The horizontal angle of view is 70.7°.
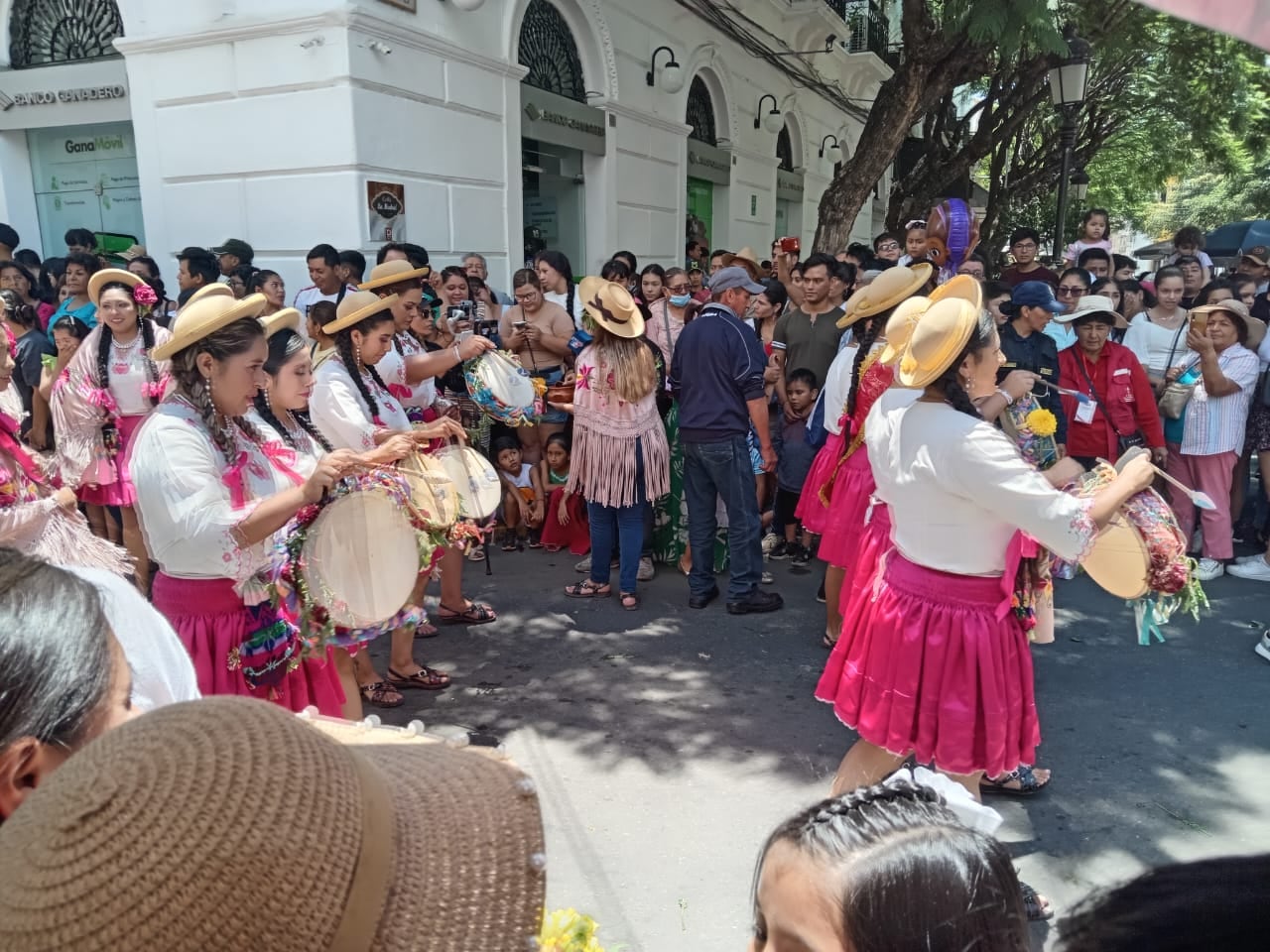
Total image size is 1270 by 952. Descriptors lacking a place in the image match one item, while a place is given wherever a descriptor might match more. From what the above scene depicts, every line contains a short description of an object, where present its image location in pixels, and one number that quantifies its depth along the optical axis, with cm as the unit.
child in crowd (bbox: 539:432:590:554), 647
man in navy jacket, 520
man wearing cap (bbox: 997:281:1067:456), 567
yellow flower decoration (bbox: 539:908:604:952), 144
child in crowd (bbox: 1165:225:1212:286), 975
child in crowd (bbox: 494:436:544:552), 645
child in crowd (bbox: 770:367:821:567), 609
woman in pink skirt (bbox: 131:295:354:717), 250
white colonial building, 745
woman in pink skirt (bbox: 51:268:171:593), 496
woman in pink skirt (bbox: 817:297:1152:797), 249
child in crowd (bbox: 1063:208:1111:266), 942
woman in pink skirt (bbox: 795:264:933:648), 424
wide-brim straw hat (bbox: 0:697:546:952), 70
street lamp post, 1052
